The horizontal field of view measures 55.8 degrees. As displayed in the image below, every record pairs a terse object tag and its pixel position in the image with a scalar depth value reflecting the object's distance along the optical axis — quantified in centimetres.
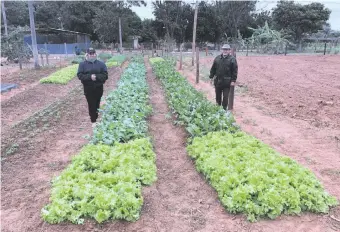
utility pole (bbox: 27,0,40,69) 2147
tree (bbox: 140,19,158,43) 5606
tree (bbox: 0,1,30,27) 4816
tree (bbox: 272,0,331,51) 4712
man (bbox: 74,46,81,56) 3796
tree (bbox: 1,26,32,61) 2325
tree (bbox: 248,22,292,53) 4222
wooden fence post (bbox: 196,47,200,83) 1514
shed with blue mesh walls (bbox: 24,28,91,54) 4134
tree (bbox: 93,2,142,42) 4625
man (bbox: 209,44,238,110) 838
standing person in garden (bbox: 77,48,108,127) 701
